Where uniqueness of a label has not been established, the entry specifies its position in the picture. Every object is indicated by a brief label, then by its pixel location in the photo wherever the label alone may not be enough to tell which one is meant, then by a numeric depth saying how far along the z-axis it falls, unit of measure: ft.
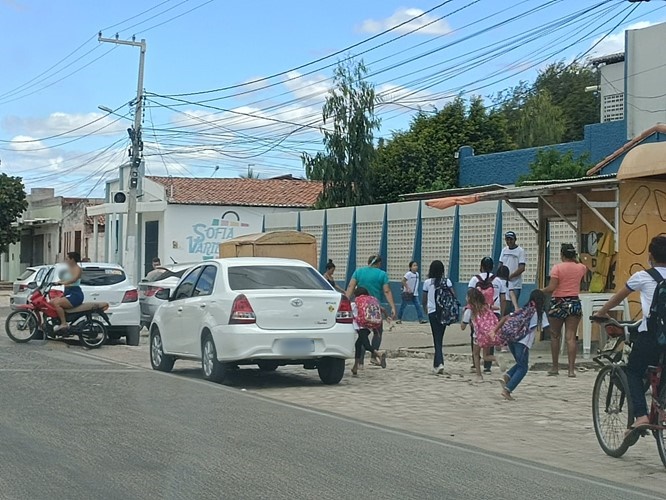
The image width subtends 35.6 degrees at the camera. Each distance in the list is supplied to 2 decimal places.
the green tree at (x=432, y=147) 135.64
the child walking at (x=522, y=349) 41.34
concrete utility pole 106.32
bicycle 27.78
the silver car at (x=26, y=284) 80.79
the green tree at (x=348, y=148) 134.51
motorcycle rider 65.10
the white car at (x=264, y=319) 43.57
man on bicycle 27.94
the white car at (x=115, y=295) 67.87
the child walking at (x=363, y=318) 49.85
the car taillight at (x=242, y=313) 43.52
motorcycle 65.57
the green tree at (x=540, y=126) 183.01
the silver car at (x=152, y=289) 75.05
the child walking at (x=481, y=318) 45.42
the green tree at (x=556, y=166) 95.45
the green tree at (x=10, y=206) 206.39
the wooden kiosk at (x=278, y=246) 90.33
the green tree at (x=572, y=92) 212.84
